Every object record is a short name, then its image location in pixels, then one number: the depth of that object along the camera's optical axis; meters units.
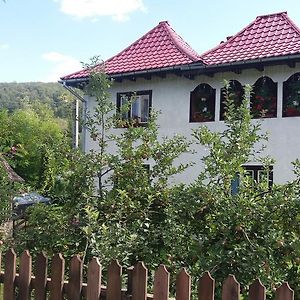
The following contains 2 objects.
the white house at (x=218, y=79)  13.08
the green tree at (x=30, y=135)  26.52
